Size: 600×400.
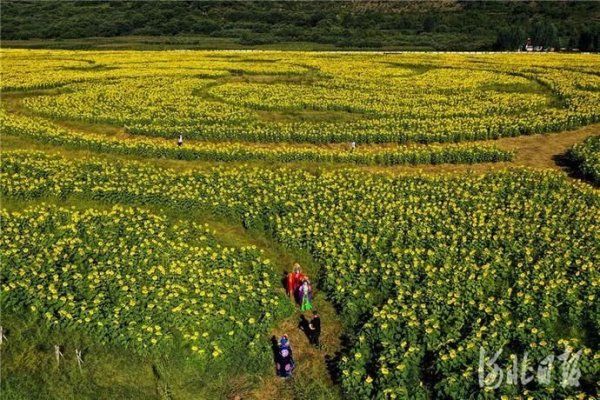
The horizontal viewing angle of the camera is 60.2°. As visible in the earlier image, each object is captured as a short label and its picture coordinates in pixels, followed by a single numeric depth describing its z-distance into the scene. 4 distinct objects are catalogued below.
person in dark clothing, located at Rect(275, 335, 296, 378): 14.19
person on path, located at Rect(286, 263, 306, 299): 17.41
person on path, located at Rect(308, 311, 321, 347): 15.30
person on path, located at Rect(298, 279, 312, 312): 16.75
